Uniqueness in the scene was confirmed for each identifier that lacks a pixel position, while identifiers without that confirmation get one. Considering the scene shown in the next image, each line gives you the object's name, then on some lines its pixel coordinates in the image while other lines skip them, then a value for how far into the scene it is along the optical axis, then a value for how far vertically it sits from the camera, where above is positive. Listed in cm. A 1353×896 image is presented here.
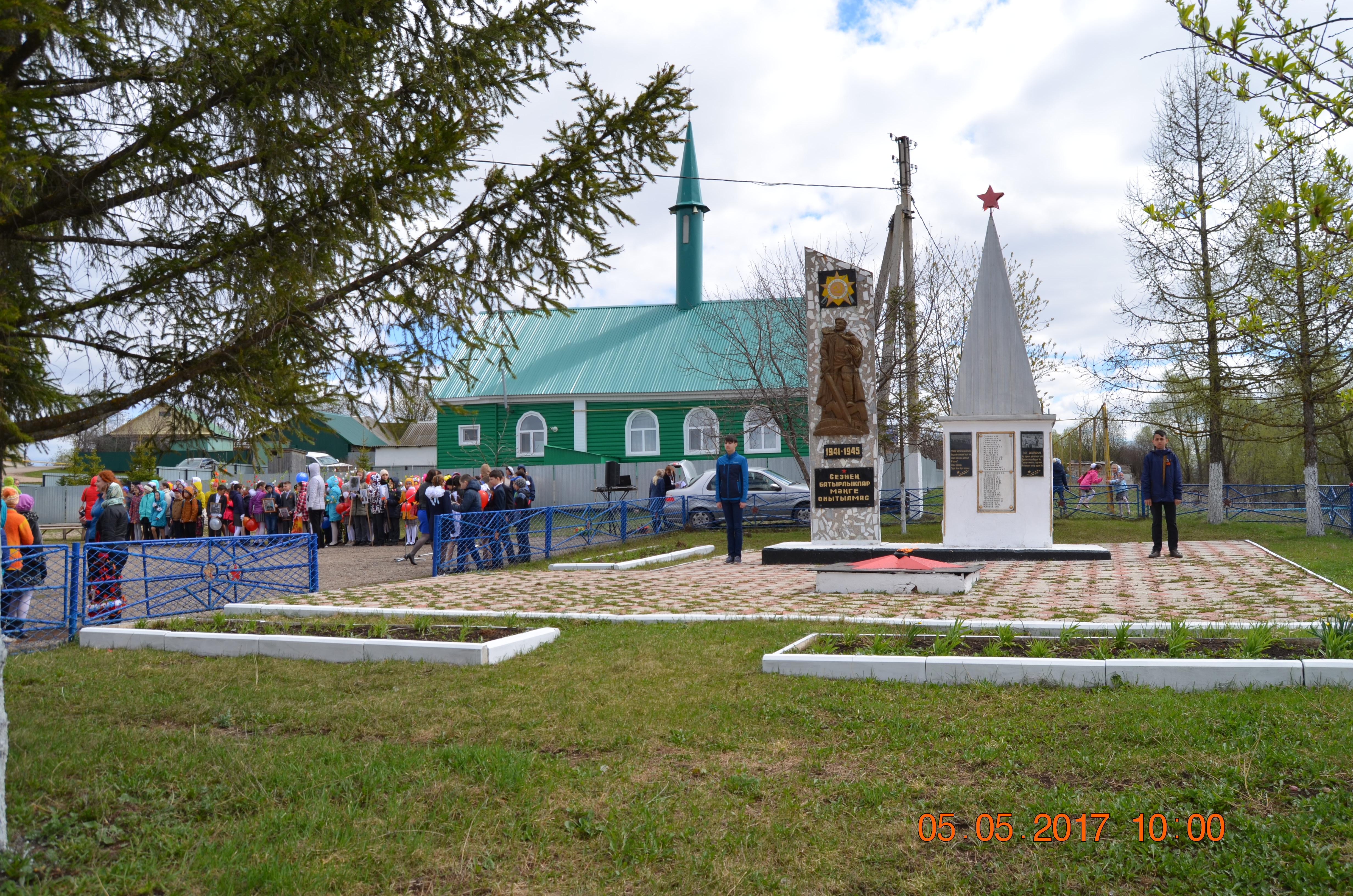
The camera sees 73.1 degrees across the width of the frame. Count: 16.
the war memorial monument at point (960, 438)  1410 +42
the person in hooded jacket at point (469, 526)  1424 -89
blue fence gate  896 -118
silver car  2197 -84
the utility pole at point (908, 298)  2167 +403
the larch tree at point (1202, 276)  2003 +426
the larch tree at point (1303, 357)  1535 +199
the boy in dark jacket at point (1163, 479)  1257 -24
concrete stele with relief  1478 +89
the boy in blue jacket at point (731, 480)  1397 -21
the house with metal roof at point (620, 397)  3047 +240
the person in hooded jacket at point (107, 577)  912 -107
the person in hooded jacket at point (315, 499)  2041 -63
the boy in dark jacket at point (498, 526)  1470 -92
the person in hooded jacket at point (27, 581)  880 -105
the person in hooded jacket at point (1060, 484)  2233 -50
